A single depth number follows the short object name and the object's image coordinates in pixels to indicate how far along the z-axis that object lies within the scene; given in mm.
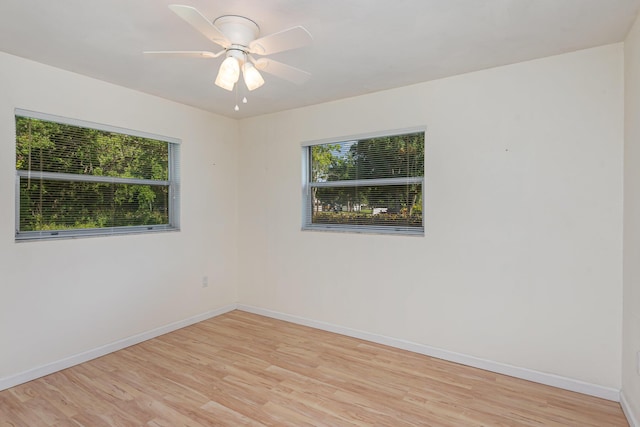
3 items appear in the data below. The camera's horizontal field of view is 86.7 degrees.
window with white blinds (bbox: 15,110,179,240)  2611
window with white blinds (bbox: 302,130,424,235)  3178
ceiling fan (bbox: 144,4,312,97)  1692
